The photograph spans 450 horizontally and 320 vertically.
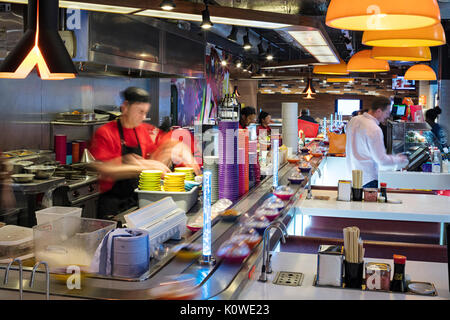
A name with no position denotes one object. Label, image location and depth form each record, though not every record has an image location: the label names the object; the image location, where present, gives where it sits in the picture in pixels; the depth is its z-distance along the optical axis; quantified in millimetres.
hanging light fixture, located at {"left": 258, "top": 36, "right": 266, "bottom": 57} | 9477
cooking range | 4473
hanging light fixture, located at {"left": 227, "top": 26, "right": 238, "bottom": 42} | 6727
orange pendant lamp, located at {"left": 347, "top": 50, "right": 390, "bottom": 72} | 5676
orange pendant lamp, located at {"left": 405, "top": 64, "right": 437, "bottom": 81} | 7785
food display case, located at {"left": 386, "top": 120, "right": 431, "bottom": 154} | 6809
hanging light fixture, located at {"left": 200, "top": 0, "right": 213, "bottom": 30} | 3553
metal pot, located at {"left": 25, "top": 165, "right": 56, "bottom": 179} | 4422
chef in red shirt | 3721
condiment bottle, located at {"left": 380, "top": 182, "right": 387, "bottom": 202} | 4114
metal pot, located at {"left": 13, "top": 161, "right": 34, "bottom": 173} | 4410
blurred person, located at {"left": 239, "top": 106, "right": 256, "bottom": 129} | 7812
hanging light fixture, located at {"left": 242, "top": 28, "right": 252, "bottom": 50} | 7133
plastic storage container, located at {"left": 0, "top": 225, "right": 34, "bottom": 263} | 2041
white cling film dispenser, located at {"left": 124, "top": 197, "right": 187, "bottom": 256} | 2055
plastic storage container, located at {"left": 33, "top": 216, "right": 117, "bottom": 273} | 1891
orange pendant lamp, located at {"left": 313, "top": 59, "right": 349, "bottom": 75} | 8570
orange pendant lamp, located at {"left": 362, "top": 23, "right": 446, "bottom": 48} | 2918
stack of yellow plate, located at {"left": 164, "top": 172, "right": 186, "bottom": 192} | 2852
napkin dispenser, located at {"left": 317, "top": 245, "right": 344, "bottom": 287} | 2145
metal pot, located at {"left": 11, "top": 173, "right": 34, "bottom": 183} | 4270
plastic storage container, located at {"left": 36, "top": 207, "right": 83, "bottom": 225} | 2020
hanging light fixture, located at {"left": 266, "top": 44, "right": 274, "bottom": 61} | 9648
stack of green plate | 2891
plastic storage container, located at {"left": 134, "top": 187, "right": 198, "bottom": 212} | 2850
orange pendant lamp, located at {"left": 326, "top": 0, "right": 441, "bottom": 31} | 1890
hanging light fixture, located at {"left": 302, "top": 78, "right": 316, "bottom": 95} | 13406
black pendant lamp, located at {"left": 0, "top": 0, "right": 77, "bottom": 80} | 2438
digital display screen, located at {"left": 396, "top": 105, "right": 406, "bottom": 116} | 7772
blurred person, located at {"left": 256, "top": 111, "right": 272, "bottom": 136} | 8800
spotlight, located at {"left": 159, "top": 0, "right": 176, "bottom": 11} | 3261
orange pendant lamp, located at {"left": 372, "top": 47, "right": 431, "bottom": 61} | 4121
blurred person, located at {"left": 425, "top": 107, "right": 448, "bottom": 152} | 8500
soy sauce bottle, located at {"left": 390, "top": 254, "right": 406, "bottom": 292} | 2096
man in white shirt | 5074
